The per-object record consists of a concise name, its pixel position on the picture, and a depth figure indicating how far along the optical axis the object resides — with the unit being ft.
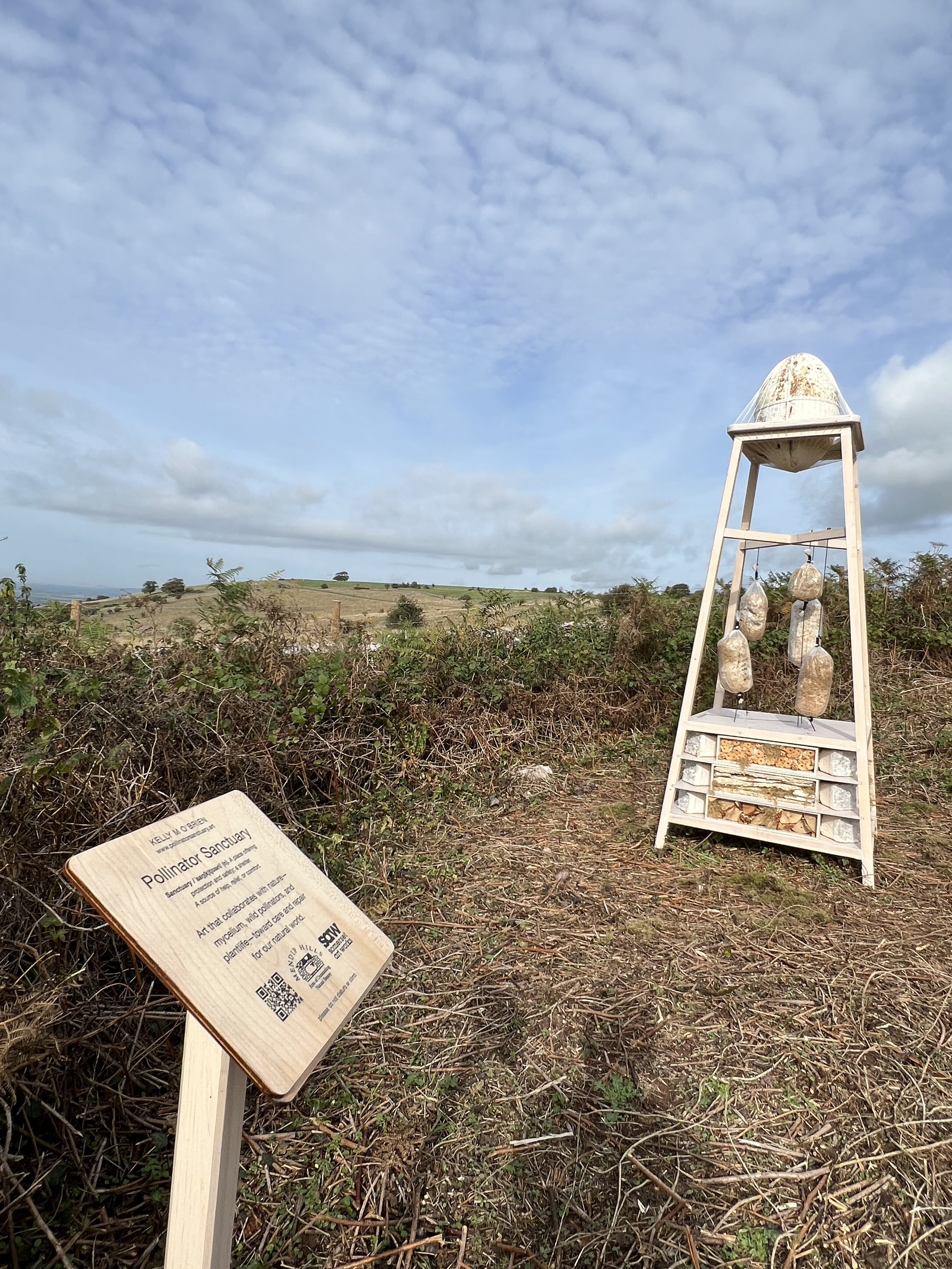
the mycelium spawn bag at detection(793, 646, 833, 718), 13.98
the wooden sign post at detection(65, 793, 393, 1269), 4.31
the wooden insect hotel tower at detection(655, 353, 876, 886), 13.46
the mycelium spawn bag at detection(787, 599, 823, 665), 14.44
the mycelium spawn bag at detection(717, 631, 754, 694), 14.60
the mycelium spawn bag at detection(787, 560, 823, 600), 14.05
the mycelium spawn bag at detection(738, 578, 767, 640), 14.53
